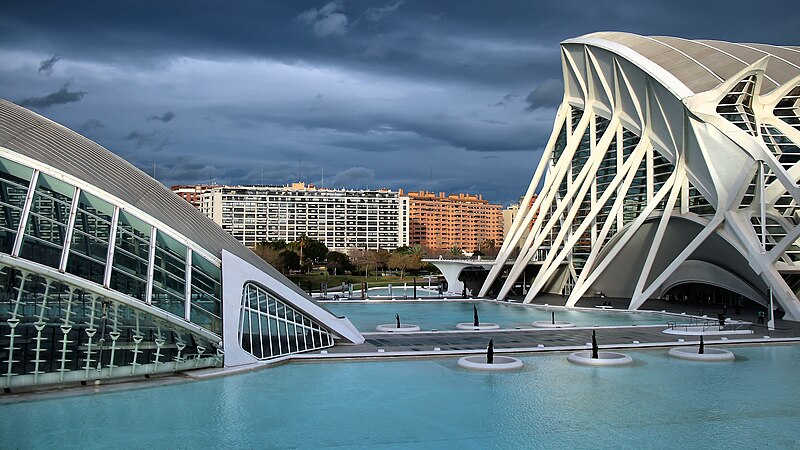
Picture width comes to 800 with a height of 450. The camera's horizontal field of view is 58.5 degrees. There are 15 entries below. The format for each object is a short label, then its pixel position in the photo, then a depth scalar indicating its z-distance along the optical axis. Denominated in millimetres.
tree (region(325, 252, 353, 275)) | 116175
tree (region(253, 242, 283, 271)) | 100938
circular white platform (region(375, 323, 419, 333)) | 39328
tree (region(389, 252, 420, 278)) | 118688
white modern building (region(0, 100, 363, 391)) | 21516
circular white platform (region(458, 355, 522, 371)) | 26812
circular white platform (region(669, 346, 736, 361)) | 29188
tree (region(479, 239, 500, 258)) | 156762
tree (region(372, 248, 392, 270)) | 128000
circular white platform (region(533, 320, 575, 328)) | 41500
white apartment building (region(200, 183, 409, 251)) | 195000
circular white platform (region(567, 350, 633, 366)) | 27750
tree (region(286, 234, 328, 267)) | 115412
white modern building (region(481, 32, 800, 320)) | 45844
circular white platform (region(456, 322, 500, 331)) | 40694
